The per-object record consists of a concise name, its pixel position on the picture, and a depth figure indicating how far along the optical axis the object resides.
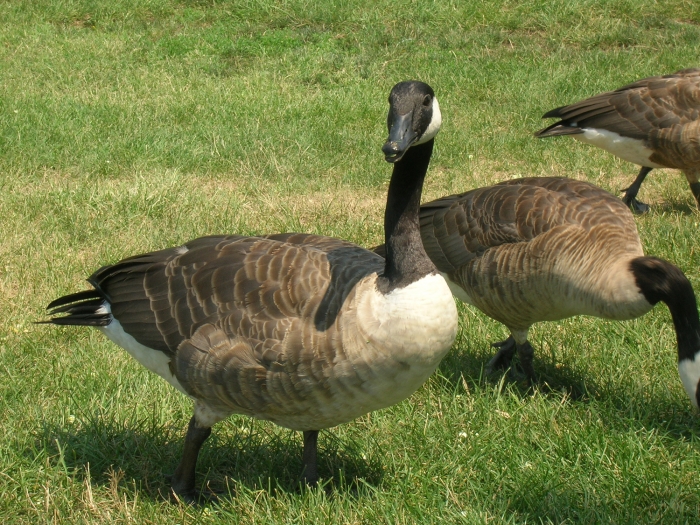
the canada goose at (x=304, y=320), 6.54
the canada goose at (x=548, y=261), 8.20
